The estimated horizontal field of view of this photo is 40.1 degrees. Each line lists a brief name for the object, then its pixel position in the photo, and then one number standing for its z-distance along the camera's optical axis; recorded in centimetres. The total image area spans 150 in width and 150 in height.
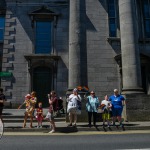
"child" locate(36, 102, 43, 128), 1071
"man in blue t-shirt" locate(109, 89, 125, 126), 1073
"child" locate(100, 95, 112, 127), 1068
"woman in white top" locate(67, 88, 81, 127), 1055
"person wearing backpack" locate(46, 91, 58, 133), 978
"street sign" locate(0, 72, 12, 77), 1883
